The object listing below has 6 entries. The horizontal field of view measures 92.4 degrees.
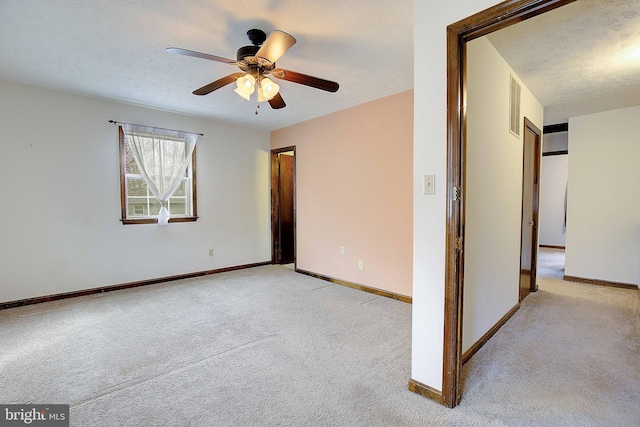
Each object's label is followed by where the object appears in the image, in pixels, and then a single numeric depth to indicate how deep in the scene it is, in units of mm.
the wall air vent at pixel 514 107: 2721
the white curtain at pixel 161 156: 3957
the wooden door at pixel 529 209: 3408
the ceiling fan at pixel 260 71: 1938
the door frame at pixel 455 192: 1568
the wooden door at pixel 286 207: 5577
